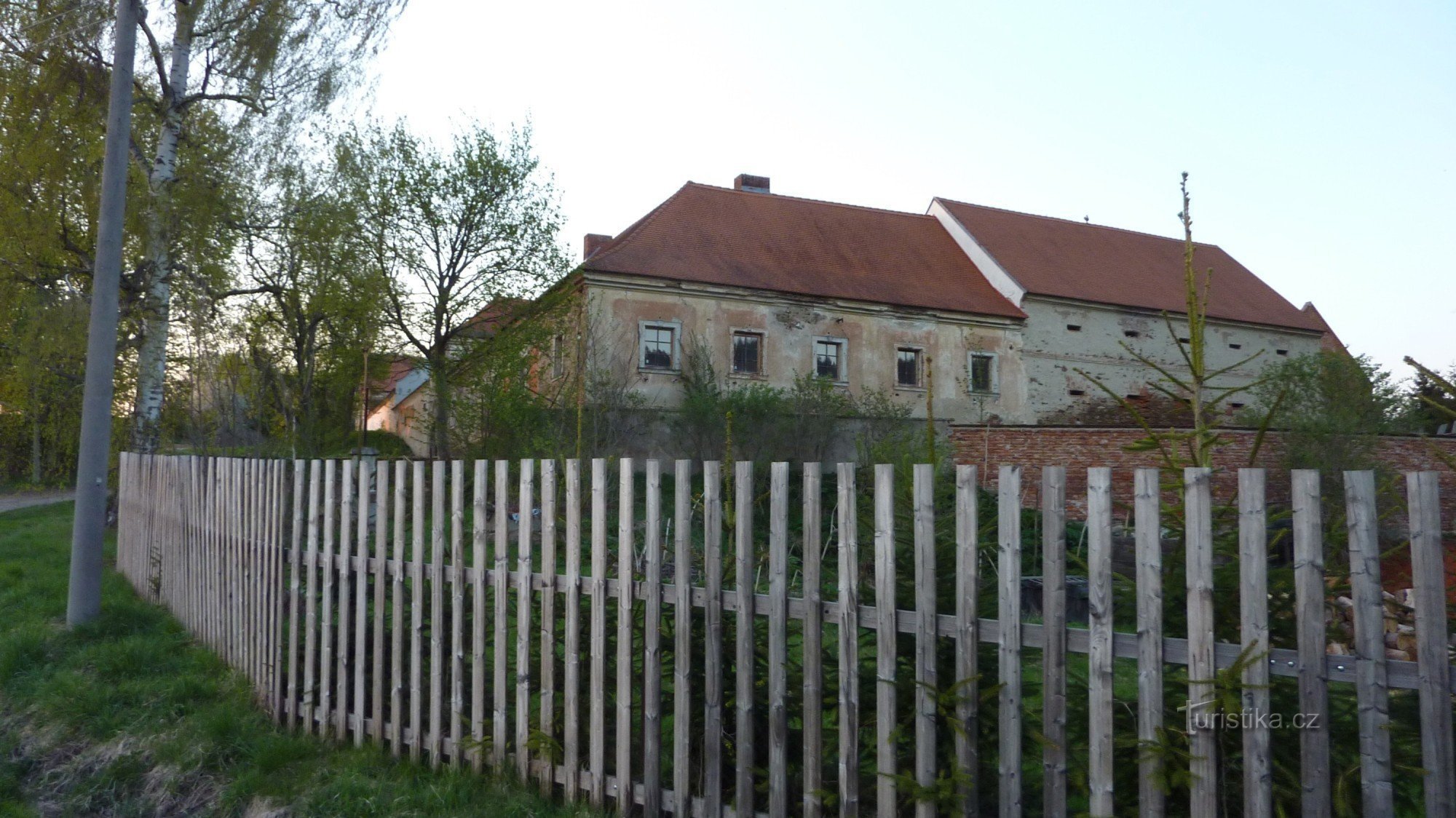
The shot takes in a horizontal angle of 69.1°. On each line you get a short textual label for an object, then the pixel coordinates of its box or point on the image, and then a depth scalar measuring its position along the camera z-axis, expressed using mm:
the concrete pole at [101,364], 7863
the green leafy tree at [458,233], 25578
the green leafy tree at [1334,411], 18234
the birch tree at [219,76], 14219
